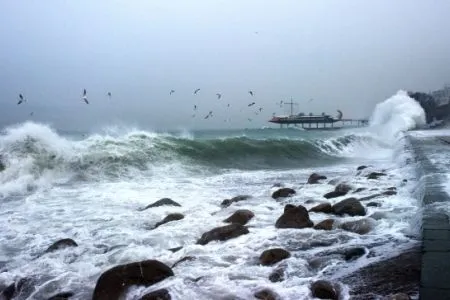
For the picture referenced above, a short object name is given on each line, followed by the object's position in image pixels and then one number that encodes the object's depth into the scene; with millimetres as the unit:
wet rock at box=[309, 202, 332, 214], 7711
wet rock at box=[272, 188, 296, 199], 10222
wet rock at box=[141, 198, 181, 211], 9439
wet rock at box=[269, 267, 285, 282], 4539
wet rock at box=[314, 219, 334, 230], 6445
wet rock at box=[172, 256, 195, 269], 5321
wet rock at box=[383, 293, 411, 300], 3425
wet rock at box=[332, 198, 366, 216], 7242
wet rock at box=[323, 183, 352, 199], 9570
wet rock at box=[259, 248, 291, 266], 5113
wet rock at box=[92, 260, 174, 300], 4426
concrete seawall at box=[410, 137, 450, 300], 3436
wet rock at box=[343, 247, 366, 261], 4981
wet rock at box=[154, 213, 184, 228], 7761
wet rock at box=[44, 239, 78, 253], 6305
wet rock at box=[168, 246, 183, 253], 6060
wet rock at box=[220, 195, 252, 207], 9609
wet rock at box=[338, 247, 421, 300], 3773
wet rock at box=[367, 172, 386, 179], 12012
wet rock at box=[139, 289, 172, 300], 4152
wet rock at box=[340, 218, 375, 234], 6152
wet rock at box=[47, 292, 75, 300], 4527
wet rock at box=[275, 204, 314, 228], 6684
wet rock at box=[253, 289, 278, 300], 4031
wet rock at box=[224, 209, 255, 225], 7477
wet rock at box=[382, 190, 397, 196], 8703
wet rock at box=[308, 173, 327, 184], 12617
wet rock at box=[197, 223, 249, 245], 6270
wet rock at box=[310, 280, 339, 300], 3900
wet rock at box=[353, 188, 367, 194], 9716
